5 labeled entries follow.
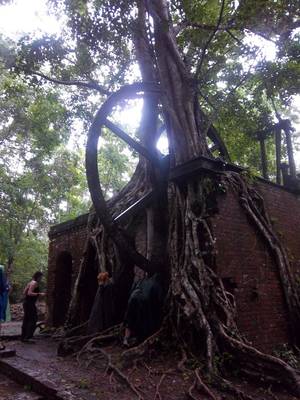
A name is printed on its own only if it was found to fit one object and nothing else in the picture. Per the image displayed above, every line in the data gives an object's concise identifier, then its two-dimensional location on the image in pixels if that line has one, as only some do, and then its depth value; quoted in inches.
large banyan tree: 225.1
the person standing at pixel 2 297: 258.4
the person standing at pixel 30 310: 326.0
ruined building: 255.8
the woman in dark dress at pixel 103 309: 286.5
